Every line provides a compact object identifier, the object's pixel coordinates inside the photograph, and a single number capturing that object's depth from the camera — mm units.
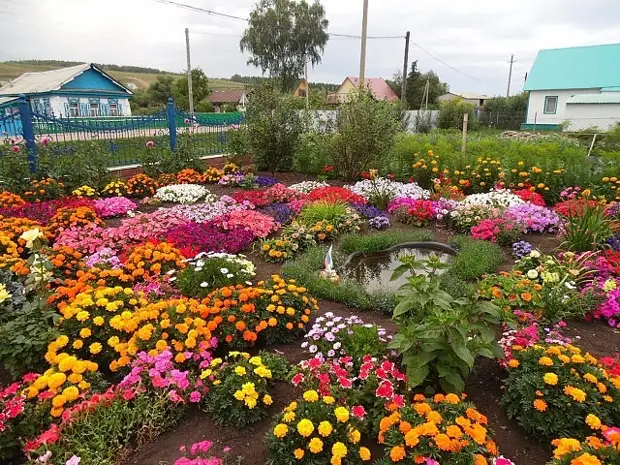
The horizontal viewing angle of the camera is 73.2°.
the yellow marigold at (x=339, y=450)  2088
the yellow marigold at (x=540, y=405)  2357
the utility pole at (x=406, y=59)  24594
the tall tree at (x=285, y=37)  35625
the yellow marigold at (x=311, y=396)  2357
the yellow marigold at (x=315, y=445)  2096
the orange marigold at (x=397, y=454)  2041
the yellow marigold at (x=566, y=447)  1949
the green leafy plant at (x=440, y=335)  2621
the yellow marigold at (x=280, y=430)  2174
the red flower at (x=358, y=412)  2336
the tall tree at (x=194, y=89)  37750
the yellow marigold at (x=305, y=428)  2141
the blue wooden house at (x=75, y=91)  26641
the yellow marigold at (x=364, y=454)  2164
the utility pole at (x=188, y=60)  25594
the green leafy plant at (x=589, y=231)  5214
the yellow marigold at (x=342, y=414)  2223
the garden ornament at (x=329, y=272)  4945
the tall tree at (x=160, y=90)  45406
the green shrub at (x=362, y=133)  9797
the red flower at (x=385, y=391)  2494
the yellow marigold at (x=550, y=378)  2408
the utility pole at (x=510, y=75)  50312
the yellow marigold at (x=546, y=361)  2533
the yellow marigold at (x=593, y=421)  2188
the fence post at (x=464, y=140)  9430
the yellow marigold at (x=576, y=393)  2328
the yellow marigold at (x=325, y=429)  2140
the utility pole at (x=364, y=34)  14101
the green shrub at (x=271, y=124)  10727
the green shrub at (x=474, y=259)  4906
